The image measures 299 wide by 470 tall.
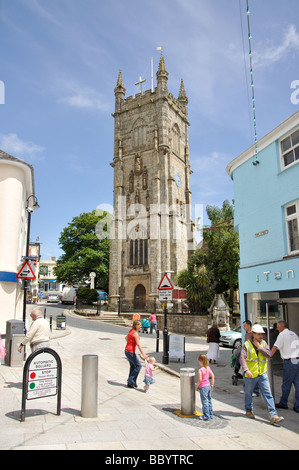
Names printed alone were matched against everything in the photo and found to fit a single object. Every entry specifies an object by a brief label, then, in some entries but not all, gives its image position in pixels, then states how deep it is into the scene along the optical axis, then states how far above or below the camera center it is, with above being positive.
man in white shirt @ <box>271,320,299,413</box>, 6.78 -1.34
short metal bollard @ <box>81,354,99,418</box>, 5.69 -1.52
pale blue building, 9.84 +2.07
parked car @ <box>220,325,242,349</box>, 18.03 -2.26
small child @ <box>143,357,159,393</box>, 7.87 -1.80
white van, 46.88 -0.04
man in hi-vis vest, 6.07 -1.31
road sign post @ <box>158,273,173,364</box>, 12.27 +0.11
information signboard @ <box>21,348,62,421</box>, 5.55 -1.31
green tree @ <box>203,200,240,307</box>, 31.92 +3.56
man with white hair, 7.26 -0.83
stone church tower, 38.34 +11.02
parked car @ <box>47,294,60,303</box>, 56.09 -0.83
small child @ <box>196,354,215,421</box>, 5.89 -1.61
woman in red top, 7.99 -1.35
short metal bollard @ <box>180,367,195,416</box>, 6.11 -1.76
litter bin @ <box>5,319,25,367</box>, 9.66 -1.27
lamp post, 15.13 +3.82
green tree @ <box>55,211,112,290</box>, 42.81 +5.55
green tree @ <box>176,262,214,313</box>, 30.44 +0.71
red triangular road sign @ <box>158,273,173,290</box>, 12.28 +0.35
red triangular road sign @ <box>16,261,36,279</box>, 11.66 +0.77
